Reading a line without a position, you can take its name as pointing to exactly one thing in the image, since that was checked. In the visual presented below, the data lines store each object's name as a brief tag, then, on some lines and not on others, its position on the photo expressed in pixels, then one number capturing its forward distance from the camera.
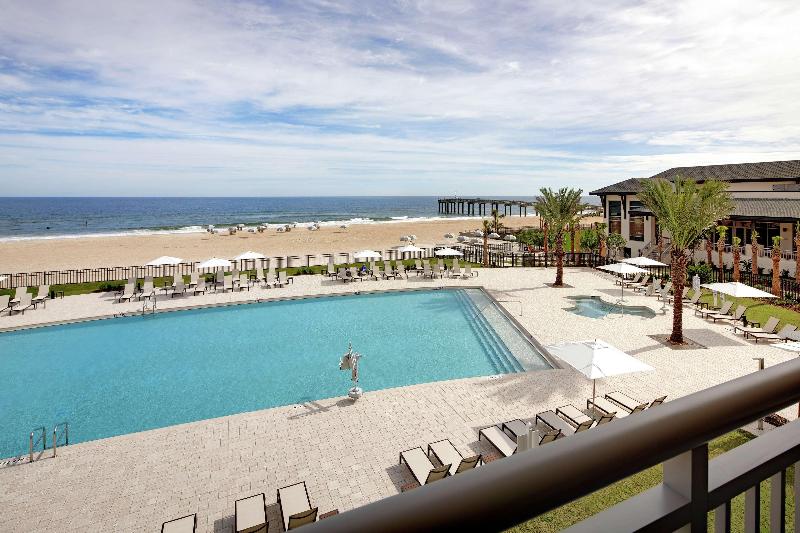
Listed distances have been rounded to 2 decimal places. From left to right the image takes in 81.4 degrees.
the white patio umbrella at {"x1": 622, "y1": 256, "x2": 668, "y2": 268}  24.45
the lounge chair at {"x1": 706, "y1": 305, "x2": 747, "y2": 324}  17.92
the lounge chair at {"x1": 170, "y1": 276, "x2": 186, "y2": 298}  25.22
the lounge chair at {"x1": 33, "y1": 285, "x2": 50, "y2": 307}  23.17
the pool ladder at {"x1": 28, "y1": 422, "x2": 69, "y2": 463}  9.87
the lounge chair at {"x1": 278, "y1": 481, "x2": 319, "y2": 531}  7.05
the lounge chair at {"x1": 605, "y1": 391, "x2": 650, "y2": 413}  10.93
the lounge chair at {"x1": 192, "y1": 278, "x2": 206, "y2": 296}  25.69
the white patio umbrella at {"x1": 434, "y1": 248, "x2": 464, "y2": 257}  30.83
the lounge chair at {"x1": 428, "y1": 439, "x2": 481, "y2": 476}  8.98
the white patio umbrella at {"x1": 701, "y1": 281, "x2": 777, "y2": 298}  17.80
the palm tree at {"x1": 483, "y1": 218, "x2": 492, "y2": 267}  35.06
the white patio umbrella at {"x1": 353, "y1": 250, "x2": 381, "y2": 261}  29.81
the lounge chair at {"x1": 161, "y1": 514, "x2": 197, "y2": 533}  7.23
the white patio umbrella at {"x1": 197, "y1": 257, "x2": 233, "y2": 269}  27.23
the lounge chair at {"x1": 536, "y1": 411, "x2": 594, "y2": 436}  10.21
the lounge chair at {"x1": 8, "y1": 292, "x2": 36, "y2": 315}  21.97
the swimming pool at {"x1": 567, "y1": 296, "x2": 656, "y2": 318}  20.64
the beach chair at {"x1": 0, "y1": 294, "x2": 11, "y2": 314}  21.68
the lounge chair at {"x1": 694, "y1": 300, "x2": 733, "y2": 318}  19.15
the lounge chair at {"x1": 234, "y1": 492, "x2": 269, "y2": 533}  7.07
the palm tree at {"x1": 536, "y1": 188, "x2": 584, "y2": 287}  27.97
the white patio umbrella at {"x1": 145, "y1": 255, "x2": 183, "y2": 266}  26.95
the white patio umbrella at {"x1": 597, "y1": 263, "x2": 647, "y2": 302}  22.91
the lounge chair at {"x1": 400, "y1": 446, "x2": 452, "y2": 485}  8.09
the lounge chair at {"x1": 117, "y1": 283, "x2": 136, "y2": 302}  24.18
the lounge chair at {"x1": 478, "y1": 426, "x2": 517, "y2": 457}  9.43
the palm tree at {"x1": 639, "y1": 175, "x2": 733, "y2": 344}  16.38
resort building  28.41
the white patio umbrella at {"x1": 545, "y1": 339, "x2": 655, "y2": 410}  10.75
